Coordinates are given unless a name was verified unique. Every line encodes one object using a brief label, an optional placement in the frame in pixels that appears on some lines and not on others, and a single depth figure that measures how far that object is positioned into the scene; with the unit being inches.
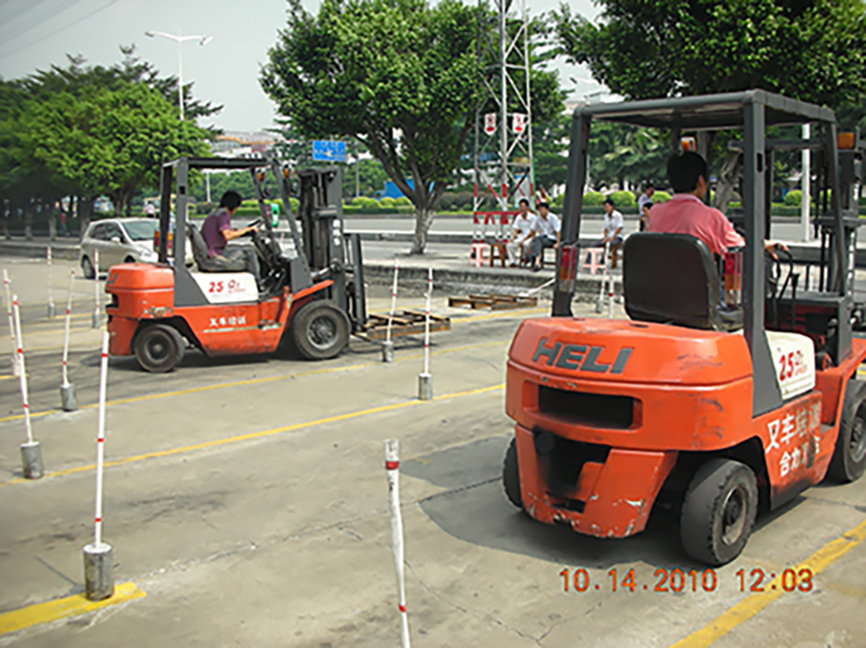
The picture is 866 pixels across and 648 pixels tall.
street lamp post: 1952.5
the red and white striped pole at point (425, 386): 346.6
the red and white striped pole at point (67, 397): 338.3
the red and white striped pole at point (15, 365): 417.3
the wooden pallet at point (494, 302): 629.9
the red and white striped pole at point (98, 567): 170.7
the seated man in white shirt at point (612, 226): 720.3
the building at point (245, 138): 5336.6
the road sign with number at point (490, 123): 888.3
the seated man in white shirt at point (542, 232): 776.9
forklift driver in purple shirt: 409.4
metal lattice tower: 877.2
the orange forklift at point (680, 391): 172.2
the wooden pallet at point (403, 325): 465.1
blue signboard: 933.2
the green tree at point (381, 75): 930.7
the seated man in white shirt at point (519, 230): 813.2
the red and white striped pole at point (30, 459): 254.6
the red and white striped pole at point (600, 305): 592.6
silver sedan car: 885.2
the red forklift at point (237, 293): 402.6
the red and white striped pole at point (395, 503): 130.5
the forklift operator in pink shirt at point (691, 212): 192.2
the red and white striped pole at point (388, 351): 428.8
